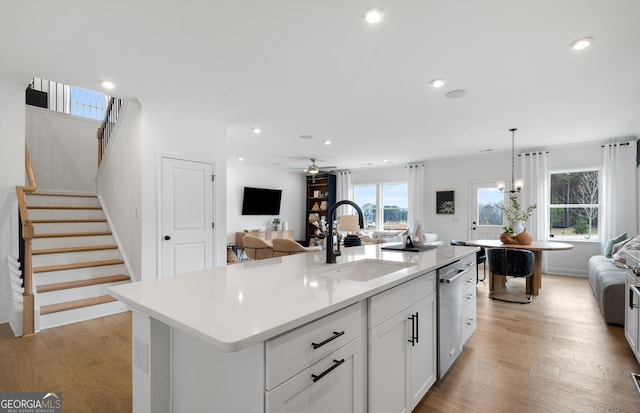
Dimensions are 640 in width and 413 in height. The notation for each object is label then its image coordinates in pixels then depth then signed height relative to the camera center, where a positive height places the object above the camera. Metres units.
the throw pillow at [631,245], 3.75 -0.49
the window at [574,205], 6.03 +0.03
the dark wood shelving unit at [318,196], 9.80 +0.34
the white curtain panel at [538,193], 6.32 +0.28
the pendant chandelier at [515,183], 5.08 +0.42
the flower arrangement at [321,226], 8.31 -0.54
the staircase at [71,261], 3.44 -0.71
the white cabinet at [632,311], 2.26 -0.82
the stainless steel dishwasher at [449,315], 2.10 -0.78
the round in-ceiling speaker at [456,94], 3.44 +1.27
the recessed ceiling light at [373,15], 2.06 +1.30
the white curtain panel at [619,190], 5.41 +0.30
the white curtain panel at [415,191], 8.06 +0.40
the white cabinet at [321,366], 0.92 -0.54
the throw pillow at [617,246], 4.58 -0.60
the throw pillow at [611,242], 5.05 -0.58
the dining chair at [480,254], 5.34 -0.85
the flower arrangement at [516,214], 5.15 -0.13
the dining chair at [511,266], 4.22 -0.82
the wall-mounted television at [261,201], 8.55 +0.15
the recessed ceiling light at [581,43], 2.40 +1.29
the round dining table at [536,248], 4.52 -0.61
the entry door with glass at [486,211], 7.05 -0.10
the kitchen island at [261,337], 0.92 -0.47
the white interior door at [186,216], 4.02 -0.13
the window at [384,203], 8.73 +0.10
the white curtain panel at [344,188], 9.48 +0.57
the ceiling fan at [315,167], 7.74 +1.15
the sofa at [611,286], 3.34 -0.90
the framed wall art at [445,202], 7.64 +0.10
